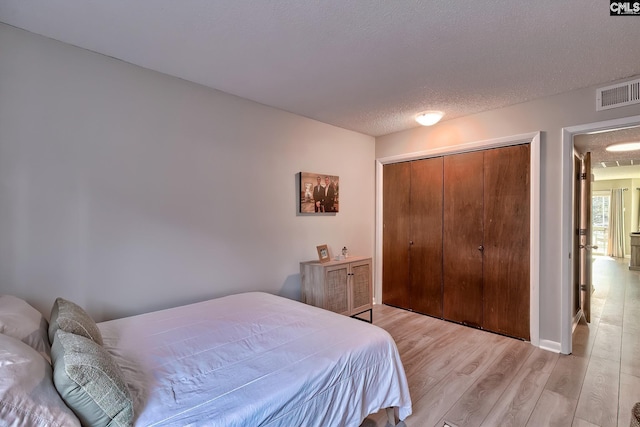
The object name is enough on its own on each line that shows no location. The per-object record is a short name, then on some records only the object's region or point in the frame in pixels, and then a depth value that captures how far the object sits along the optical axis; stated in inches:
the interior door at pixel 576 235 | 126.6
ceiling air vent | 97.3
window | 356.5
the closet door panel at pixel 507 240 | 122.0
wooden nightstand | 125.8
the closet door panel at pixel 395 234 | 161.6
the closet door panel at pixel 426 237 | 148.3
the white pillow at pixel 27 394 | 34.0
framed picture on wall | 136.4
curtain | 339.6
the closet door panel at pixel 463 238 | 134.9
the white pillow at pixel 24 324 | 53.1
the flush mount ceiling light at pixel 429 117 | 127.3
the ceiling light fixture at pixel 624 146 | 155.9
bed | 45.7
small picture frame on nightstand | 136.5
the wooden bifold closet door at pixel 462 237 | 124.0
